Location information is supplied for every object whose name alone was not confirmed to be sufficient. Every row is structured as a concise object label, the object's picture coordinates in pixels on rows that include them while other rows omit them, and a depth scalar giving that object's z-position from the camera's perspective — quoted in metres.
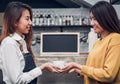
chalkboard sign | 2.14
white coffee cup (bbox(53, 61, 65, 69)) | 1.74
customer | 1.52
